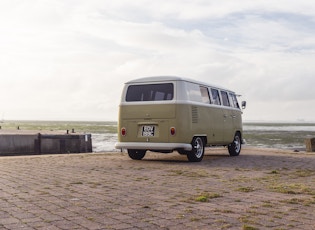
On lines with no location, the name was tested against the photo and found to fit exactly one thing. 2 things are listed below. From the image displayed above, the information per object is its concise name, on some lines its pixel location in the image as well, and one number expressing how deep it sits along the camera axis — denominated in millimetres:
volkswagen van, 11070
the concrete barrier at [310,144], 18316
